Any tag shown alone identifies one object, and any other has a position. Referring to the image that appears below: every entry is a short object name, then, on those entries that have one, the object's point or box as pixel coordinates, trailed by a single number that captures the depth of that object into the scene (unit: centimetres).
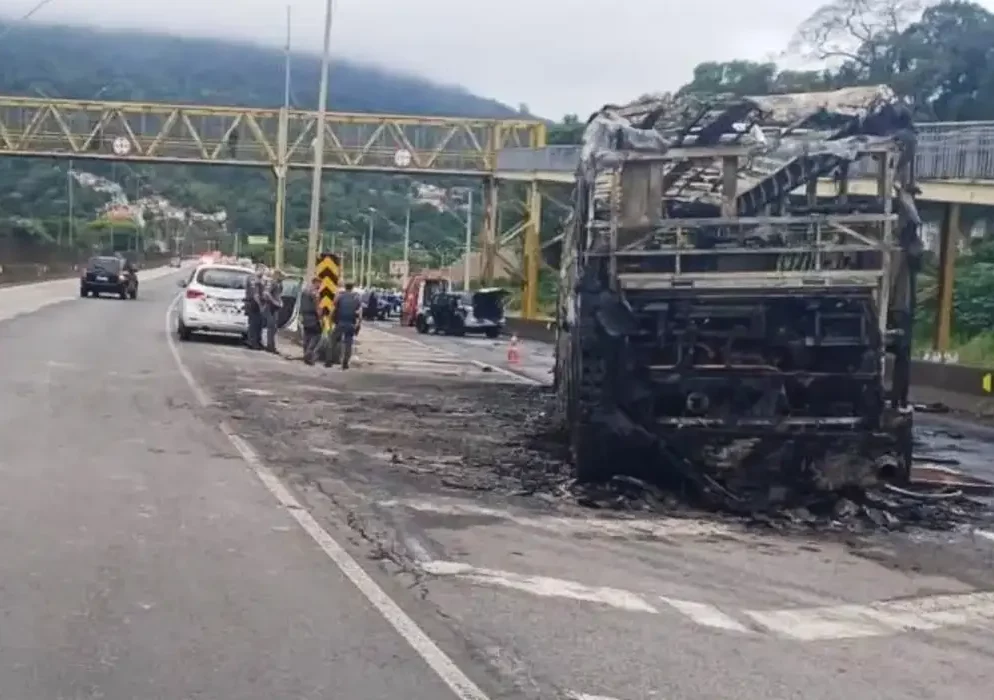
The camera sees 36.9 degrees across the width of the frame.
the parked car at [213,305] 3111
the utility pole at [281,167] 4744
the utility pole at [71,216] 10274
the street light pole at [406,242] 9256
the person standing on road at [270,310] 3078
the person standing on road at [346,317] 2662
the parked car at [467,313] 5275
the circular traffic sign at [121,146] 6003
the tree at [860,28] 6694
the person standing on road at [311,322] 2809
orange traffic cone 3446
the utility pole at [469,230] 7386
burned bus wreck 1179
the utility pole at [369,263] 10133
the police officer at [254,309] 3053
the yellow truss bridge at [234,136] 5903
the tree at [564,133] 9169
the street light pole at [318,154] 3509
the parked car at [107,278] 5781
